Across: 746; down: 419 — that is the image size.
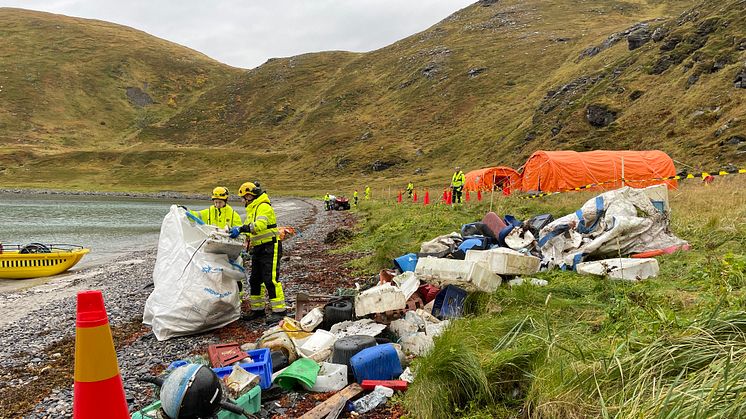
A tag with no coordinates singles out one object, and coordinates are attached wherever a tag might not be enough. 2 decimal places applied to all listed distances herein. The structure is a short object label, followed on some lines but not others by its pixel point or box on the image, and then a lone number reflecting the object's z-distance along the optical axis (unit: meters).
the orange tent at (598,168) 20.84
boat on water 14.56
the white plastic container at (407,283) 6.39
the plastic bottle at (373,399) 4.15
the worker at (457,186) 22.50
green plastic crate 3.72
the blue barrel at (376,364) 4.57
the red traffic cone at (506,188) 23.84
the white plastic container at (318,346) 5.07
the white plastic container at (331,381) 4.58
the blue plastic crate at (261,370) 4.36
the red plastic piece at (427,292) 6.39
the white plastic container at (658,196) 8.25
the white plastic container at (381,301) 5.71
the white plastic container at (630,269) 6.28
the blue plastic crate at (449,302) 5.88
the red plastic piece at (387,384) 4.37
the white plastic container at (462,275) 5.91
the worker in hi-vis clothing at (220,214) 8.38
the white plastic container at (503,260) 6.59
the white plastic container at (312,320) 5.99
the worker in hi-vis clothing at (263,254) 7.54
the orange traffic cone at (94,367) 2.83
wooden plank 4.02
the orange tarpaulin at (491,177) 27.44
